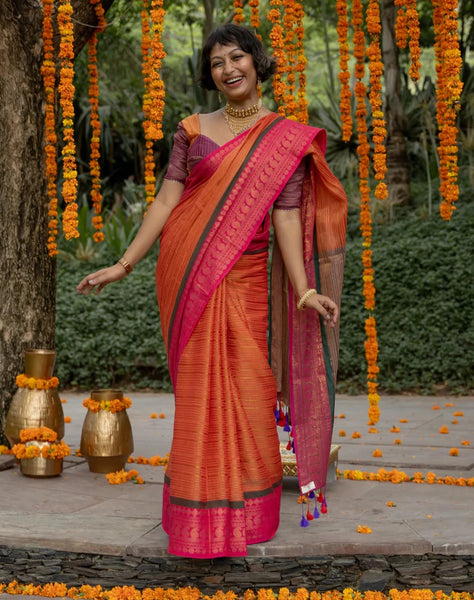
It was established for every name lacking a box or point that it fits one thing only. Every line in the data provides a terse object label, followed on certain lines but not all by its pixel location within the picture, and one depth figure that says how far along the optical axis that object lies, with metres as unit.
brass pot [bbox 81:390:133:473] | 4.22
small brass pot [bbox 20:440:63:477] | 4.17
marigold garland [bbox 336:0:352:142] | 3.89
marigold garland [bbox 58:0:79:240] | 3.62
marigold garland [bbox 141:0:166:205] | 3.43
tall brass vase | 4.25
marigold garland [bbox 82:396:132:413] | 4.24
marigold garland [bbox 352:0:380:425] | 3.94
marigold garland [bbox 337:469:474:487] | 3.96
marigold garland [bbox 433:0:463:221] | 3.28
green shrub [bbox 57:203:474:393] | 7.64
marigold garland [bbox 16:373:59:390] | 4.28
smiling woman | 3.00
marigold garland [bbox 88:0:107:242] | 4.45
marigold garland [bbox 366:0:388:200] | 3.49
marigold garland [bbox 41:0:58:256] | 4.26
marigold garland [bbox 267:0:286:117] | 3.64
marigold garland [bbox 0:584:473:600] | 2.90
